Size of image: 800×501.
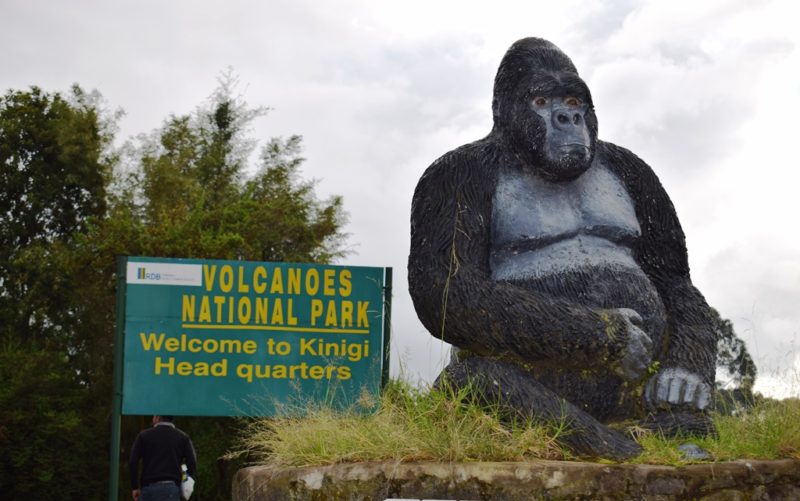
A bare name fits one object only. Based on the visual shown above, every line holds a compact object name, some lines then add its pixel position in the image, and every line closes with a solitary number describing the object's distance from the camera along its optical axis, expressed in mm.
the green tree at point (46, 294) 17641
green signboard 10680
